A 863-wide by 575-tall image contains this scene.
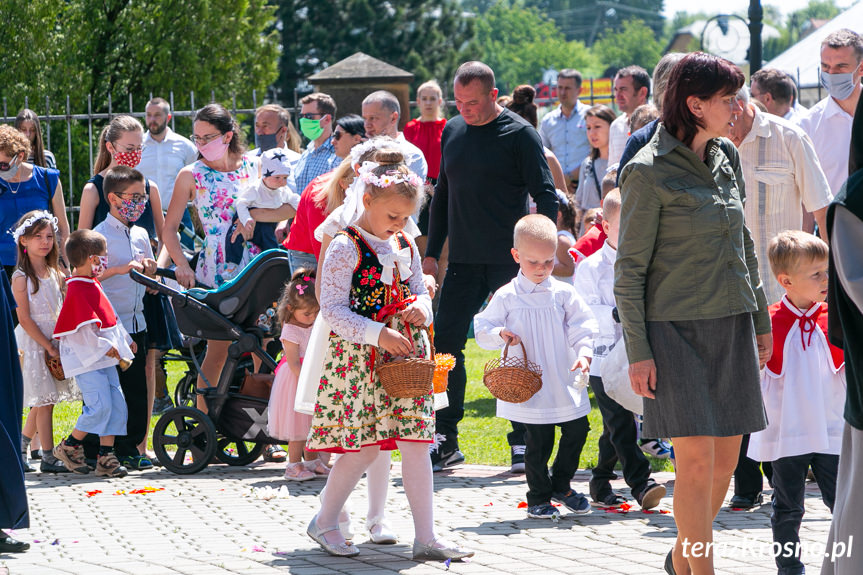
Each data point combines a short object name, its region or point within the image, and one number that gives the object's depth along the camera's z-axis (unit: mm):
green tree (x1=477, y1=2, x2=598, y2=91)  117750
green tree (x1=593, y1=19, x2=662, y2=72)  131875
